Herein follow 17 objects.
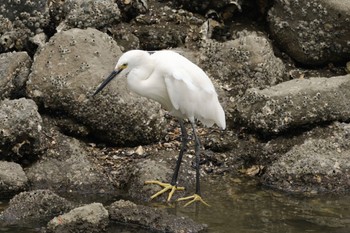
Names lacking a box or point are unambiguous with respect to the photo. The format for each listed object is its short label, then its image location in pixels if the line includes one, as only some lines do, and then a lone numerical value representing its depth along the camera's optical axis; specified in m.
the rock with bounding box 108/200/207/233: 13.06
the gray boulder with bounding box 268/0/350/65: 18.91
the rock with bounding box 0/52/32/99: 16.97
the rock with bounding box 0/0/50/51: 18.52
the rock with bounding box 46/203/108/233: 12.59
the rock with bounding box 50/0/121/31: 18.62
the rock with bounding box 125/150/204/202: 15.12
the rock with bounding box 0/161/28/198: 14.62
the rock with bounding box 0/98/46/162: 15.26
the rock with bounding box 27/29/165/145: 16.36
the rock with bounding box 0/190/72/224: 13.41
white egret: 14.82
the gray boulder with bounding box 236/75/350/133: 16.47
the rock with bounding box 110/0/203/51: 19.52
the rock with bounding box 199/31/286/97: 18.45
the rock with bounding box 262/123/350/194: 15.39
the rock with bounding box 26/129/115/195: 15.36
